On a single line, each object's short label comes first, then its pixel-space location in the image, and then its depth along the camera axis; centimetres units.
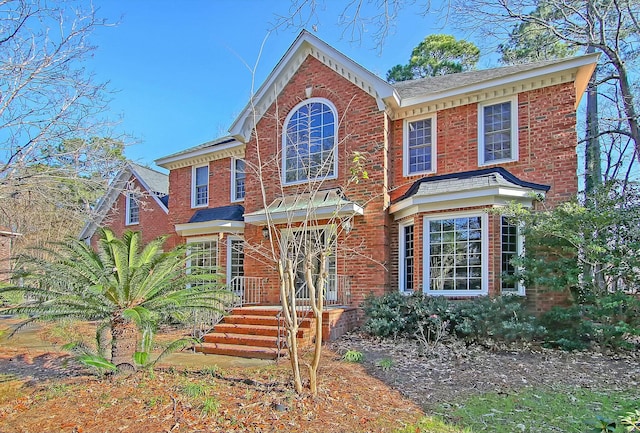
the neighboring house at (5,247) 2077
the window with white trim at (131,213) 1964
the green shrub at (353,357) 777
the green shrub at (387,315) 973
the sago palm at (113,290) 650
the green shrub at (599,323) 809
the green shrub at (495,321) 862
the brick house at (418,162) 1023
